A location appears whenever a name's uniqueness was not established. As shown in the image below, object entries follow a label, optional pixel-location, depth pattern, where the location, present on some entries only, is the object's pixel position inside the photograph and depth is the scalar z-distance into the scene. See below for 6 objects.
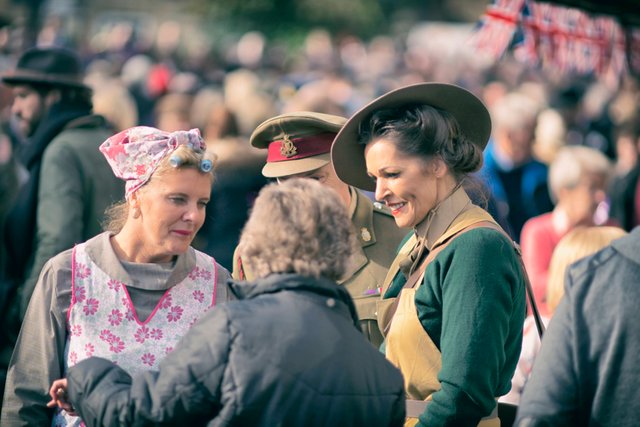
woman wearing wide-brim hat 6.87
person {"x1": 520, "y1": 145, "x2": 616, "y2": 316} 14.10
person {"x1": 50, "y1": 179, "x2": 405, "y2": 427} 5.65
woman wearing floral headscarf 7.08
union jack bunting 13.79
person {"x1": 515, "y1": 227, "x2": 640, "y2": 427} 5.74
